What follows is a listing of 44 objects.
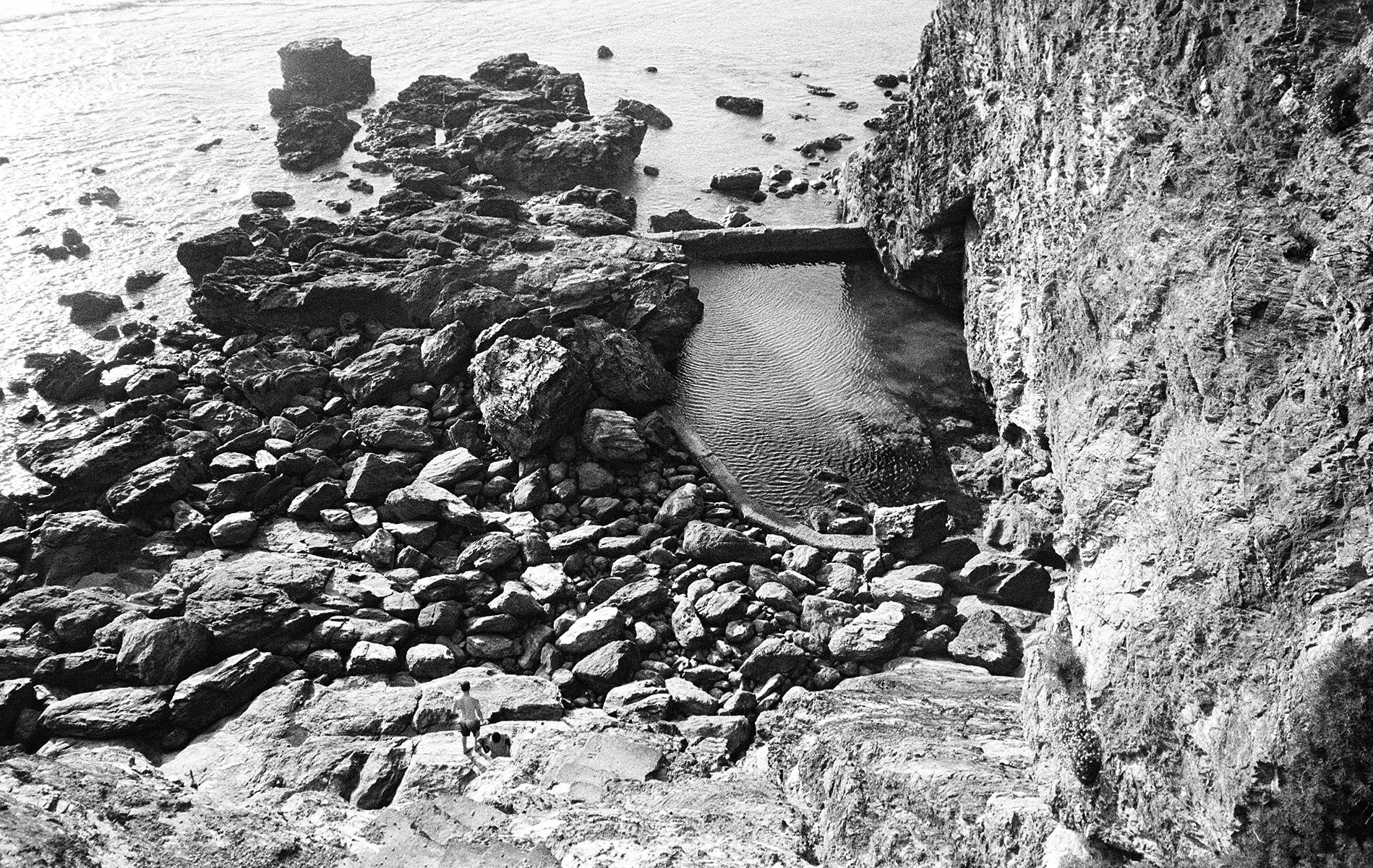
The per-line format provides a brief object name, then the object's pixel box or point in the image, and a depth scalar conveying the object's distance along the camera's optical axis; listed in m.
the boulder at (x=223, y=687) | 18.97
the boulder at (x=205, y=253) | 34.19
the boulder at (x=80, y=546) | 22.88
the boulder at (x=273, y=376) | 28.42
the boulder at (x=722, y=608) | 21.62
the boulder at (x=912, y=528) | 23.78
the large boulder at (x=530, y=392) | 26.36
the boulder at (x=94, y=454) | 25.17
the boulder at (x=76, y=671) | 19.72
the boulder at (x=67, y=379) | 28.91
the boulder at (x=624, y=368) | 28.38
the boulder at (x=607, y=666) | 20.33
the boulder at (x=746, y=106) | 51.00
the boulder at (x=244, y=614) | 20.62
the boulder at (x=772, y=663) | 20.41
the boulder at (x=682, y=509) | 24.53
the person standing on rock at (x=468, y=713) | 17.62
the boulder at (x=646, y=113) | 48.56
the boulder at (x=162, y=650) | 19.69
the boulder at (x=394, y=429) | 26.95
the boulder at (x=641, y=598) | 22.03
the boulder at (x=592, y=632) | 21.11
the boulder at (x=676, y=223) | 38.34
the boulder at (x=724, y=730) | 18.76
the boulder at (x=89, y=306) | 32.62
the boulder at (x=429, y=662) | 20.53
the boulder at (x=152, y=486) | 24.42
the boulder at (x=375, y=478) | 25.28
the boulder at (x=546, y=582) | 22.37
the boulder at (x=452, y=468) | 25.88
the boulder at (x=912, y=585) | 22.11
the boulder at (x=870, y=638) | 20.56
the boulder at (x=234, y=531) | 23.77
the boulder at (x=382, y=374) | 28.61
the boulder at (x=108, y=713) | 18.55
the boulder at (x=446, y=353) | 29.31
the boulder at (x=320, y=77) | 49.50
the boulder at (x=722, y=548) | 23.41
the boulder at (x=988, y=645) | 20.17
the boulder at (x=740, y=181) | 42.25
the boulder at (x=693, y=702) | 19.86
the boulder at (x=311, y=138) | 44.00
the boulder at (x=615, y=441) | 26.23
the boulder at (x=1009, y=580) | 22.28
